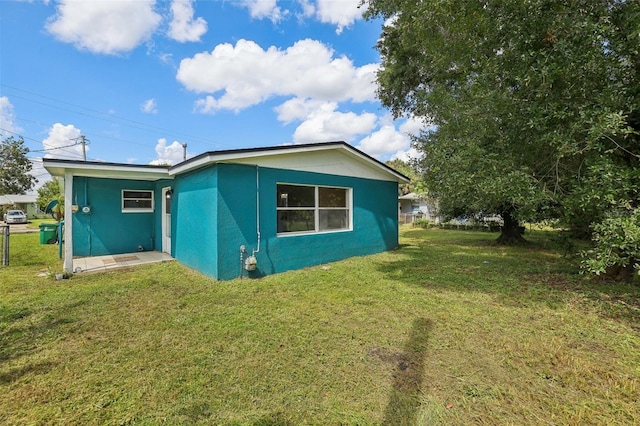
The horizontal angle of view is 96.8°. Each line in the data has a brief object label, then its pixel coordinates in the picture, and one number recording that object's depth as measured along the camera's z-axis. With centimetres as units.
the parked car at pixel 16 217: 2489
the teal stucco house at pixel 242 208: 614
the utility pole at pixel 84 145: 2428
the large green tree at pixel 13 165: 3180
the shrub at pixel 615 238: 367
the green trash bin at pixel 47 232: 1054
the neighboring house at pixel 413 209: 2631
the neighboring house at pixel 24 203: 3375
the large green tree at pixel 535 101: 417
